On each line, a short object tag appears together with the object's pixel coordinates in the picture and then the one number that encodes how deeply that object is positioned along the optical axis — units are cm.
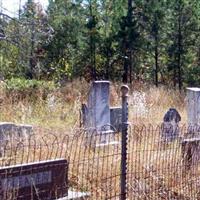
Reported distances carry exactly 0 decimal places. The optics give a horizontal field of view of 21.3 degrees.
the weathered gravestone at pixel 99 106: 895
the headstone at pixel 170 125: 719
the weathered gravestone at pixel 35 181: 462
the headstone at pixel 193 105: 962
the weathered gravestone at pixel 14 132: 756
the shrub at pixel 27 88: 1406
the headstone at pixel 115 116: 1050
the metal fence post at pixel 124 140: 516
